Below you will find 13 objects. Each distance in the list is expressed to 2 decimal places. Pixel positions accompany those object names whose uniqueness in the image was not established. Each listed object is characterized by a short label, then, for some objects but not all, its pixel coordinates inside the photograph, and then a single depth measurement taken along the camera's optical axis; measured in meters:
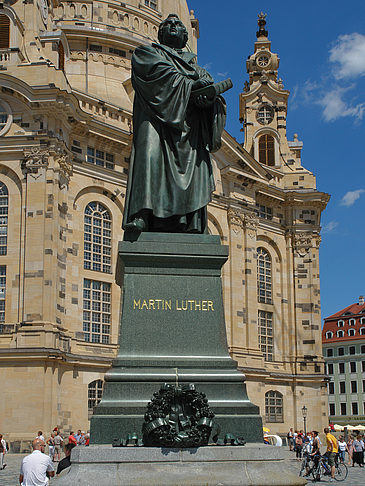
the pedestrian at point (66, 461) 9.59
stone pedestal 7.21
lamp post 45.17
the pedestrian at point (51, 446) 28.64
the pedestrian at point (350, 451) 30.70
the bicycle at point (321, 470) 20.19
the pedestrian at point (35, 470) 7.64
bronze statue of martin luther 8.43
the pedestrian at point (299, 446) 34.00
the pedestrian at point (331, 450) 20.61
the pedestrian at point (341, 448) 28.63
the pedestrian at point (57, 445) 29.09
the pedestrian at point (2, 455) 24.56
